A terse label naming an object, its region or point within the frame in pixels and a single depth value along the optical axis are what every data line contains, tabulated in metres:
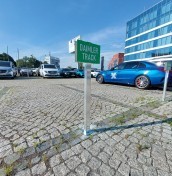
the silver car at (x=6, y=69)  14.00
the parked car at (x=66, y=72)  20.11
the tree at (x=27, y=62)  71.89
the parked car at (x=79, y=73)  21.05
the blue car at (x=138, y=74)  6.91
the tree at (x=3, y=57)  63.14
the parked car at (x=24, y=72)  23.00
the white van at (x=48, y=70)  16.78
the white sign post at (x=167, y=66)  4.77
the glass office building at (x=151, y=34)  39.75
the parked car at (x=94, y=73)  20.88
